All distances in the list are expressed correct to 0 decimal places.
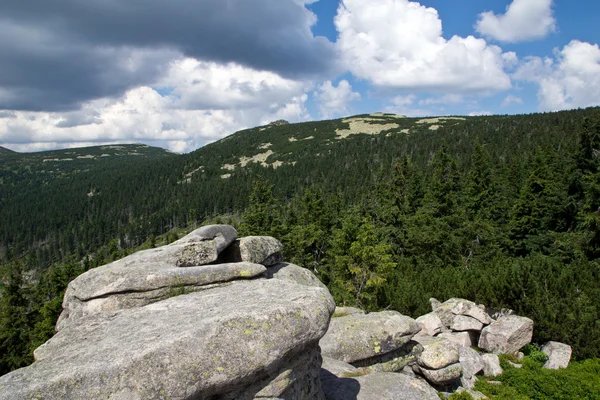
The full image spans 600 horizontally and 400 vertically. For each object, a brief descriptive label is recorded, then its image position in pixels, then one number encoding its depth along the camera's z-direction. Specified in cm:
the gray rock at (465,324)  2252
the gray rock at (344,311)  1911
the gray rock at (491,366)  1881
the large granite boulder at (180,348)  631
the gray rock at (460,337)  2175
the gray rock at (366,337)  1395
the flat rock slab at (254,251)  1481
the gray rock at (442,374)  1469
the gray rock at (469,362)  1767
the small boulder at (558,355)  2012
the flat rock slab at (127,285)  1036
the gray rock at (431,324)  2139
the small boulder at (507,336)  2123
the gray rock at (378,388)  1134
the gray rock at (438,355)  1483
